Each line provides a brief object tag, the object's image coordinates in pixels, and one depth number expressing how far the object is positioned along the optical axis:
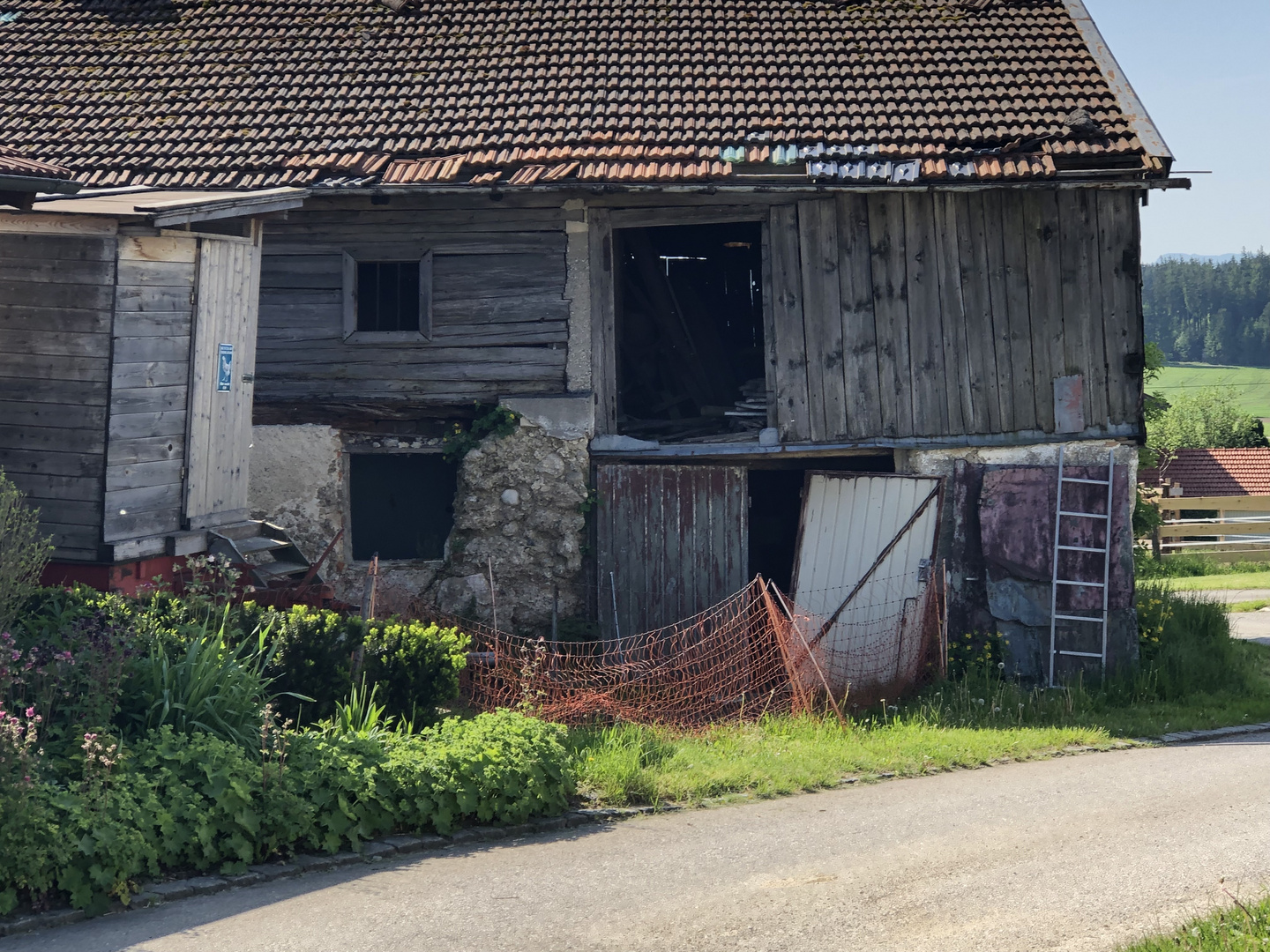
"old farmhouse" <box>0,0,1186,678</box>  11.89
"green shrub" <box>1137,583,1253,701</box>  11.55
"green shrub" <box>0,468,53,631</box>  7.61
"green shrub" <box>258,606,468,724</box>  8.00
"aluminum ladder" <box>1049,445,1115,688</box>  11.83
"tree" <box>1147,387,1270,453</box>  49.16
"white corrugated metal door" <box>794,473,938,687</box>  11.69
